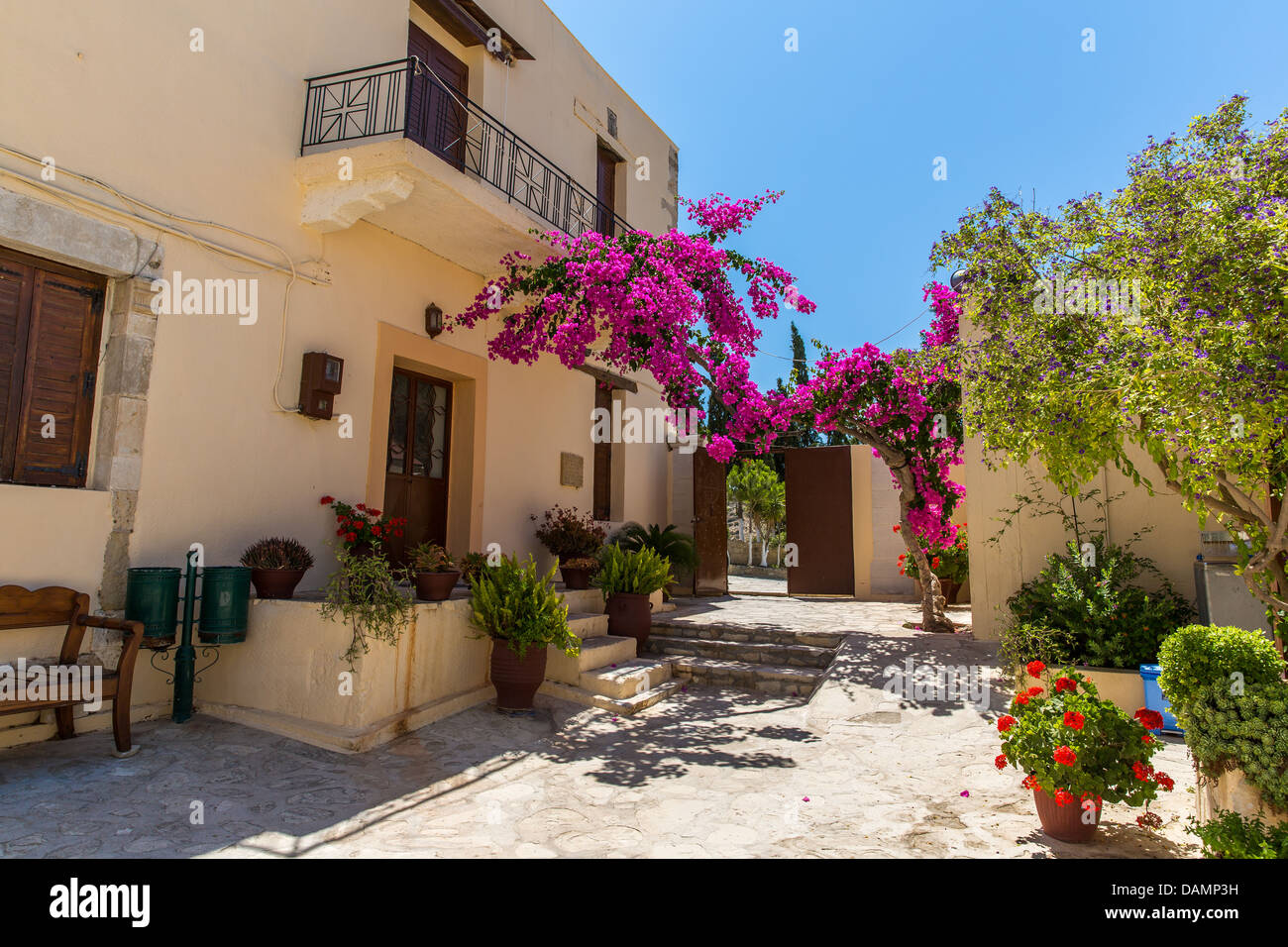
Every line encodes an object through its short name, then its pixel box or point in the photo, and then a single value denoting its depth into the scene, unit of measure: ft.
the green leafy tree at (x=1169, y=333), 10.18
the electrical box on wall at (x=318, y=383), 19.79
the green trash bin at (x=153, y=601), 15.07
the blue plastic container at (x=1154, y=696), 17.03
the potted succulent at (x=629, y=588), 25.85
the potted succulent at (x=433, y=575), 18.81
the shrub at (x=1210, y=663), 10.15
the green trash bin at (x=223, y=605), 16.14
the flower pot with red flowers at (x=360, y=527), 20.16
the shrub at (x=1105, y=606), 19.08
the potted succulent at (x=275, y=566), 17.21
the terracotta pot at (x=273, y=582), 17.20
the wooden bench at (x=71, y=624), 13.58
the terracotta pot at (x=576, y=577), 26.55
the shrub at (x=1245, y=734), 9.10
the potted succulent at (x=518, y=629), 19.10
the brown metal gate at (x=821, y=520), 41.96
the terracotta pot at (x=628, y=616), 25.79
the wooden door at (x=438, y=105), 24.35
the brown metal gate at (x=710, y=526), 40.45
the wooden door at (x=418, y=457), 24.50
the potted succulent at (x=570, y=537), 29.30
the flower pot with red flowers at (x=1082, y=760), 10.83
